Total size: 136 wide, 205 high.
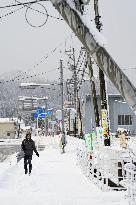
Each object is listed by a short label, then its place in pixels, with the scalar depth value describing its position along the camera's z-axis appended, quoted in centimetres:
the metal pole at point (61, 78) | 3475
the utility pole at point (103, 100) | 2111
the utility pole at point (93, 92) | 2625
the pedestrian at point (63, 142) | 3397
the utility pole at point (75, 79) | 4203
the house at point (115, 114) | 5547
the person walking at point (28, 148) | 1722
